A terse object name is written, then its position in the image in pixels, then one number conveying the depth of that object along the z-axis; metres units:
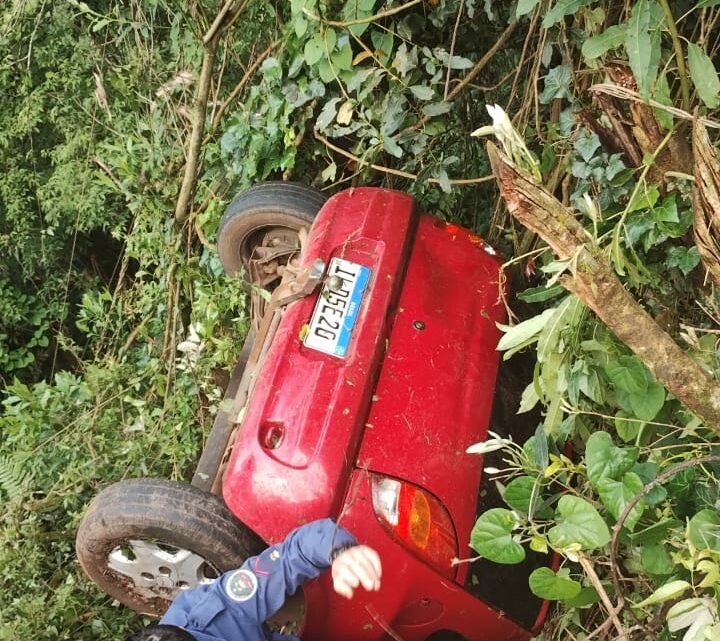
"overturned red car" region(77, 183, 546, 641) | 2.37
